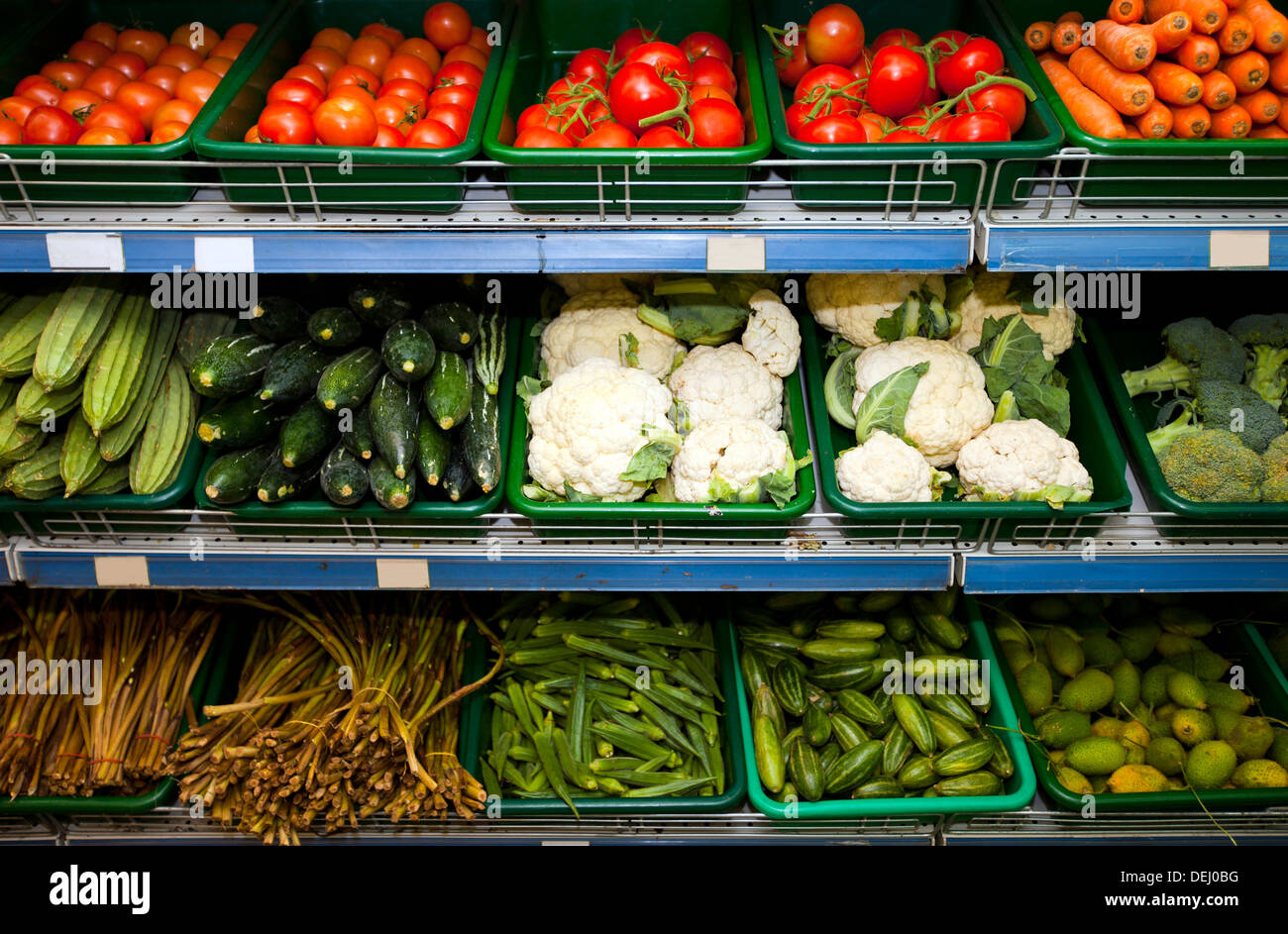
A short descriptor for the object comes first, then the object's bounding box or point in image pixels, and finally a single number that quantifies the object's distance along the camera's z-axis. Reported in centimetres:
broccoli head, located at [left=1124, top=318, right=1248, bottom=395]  203
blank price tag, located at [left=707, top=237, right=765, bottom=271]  157
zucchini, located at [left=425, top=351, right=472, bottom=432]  178
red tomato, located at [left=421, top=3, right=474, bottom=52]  198
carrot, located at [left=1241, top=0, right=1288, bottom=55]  162
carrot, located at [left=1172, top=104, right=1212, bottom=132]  164
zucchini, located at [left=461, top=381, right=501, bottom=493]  179
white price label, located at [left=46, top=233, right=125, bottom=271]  154
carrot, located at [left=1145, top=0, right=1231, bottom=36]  163
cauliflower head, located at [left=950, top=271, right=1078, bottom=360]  201
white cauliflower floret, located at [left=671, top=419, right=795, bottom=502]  179
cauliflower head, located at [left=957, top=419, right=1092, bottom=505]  180
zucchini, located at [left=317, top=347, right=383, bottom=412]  176
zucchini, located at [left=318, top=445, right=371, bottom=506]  173
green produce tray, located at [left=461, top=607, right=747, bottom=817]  205
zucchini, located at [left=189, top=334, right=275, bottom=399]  174
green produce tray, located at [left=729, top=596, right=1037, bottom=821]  199
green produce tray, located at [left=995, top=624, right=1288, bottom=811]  200
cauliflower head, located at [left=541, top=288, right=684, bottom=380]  202
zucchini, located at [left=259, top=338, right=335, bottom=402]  179
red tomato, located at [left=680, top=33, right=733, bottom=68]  195
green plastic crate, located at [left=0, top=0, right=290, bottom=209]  149
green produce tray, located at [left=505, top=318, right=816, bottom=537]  175
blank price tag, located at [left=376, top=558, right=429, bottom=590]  185
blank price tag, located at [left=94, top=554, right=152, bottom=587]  185
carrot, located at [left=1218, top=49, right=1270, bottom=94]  162
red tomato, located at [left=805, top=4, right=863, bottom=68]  184
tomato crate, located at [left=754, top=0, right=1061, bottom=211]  149
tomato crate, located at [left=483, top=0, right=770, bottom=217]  149
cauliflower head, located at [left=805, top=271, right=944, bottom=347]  202
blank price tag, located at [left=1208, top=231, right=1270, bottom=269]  155
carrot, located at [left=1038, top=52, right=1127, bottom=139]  162
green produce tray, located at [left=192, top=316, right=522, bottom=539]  178
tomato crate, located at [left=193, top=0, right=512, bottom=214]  148
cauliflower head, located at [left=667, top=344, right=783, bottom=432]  192
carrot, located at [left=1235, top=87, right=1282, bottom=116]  164
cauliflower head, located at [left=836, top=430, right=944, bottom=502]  179
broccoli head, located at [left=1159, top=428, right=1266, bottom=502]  179
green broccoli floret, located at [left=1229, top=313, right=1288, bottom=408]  206
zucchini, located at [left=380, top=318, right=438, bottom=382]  177
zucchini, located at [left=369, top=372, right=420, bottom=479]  173
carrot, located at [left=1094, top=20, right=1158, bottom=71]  165
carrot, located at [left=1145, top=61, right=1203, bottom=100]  162
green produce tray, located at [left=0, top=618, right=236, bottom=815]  204
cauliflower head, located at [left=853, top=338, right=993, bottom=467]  188
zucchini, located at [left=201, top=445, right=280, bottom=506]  173
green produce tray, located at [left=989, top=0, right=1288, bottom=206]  150
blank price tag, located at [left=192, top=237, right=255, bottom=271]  155
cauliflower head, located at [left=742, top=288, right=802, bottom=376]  199
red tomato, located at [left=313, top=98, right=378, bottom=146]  161
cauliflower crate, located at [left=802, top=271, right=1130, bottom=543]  179
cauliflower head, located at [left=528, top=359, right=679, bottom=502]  178
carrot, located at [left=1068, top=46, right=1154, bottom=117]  163
